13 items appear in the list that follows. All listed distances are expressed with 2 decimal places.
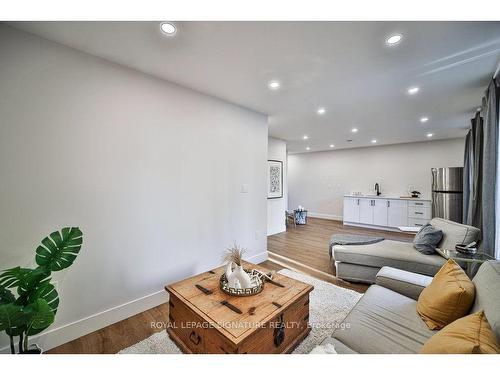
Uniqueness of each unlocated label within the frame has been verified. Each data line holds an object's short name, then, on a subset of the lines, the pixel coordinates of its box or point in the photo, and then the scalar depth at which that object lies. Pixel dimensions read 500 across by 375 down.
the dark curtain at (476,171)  2.62
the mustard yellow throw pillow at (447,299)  1.19
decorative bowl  1.52
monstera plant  1.07
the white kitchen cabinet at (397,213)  5.39
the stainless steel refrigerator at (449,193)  4.24
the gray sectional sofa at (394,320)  1.08
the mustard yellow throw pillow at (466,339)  0.77
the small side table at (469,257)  1.79
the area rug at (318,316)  1.57
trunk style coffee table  1.21
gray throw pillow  2.44
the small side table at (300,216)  6.34
